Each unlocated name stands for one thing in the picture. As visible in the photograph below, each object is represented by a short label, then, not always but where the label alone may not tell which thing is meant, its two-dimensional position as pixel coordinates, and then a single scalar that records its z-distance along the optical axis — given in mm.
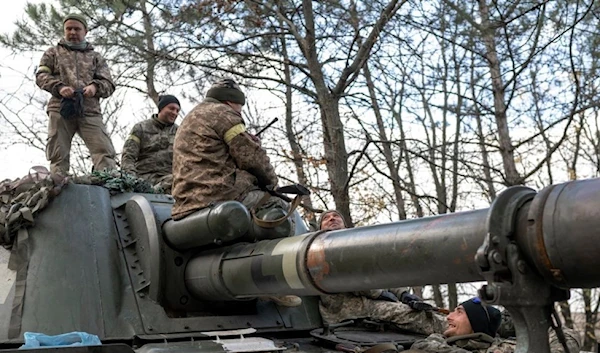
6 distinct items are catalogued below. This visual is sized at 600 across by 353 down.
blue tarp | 4258
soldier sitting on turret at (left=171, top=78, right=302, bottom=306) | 5102
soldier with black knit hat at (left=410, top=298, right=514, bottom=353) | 4656
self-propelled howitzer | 2973
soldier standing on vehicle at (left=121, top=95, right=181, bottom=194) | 8195
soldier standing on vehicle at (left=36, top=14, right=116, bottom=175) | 7594
